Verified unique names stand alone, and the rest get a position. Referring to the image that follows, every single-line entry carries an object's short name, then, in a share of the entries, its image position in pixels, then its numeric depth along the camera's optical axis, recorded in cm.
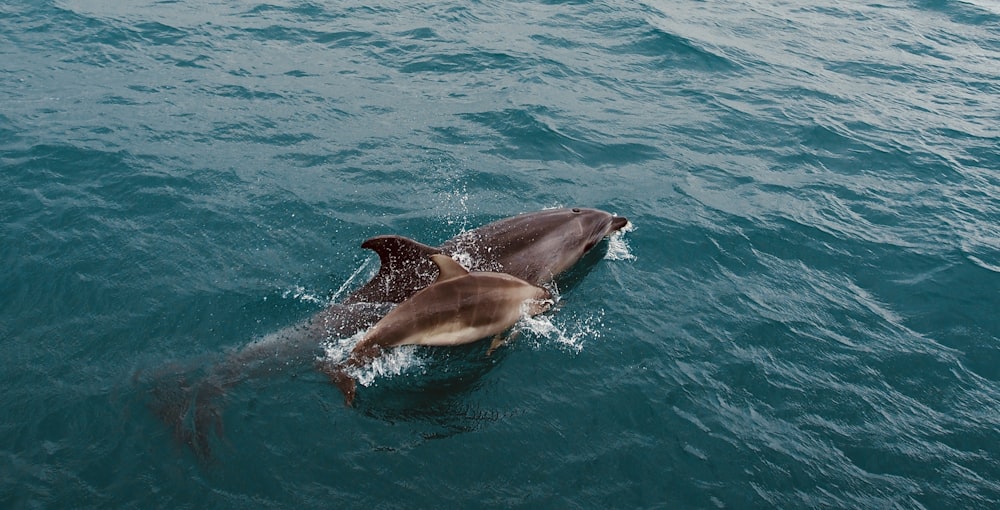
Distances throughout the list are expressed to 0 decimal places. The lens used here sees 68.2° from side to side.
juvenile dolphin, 1017
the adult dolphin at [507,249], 1101
